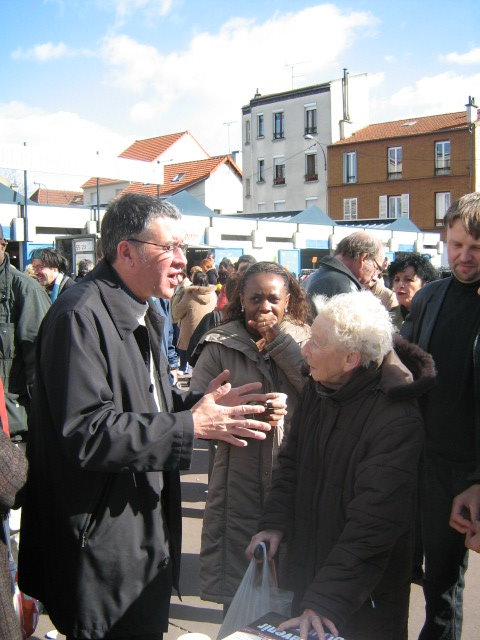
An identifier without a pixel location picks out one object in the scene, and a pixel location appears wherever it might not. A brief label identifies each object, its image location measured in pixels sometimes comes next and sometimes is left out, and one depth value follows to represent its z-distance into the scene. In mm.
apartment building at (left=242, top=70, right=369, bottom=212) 45625
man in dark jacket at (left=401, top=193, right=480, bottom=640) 2670
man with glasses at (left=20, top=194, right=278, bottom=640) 1893
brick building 41625
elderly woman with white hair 2037
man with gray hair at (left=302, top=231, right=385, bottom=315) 4176
